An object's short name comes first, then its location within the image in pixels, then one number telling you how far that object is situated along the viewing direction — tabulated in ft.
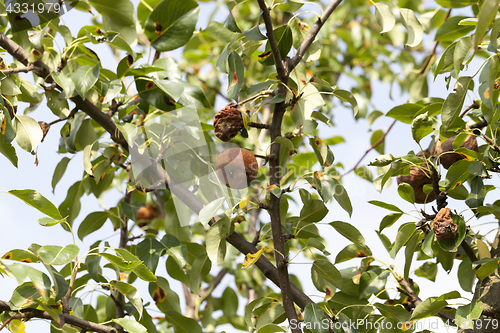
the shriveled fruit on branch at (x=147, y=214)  13.98
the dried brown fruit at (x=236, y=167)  11.13
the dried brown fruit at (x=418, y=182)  11.34
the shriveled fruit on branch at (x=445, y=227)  11.01
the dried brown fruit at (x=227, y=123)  11.05
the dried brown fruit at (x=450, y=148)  11.30
